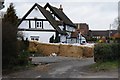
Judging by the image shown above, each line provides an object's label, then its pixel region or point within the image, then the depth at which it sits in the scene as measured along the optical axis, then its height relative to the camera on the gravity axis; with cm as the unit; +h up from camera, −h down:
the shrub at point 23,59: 2510 -145
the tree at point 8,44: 2041 -20
